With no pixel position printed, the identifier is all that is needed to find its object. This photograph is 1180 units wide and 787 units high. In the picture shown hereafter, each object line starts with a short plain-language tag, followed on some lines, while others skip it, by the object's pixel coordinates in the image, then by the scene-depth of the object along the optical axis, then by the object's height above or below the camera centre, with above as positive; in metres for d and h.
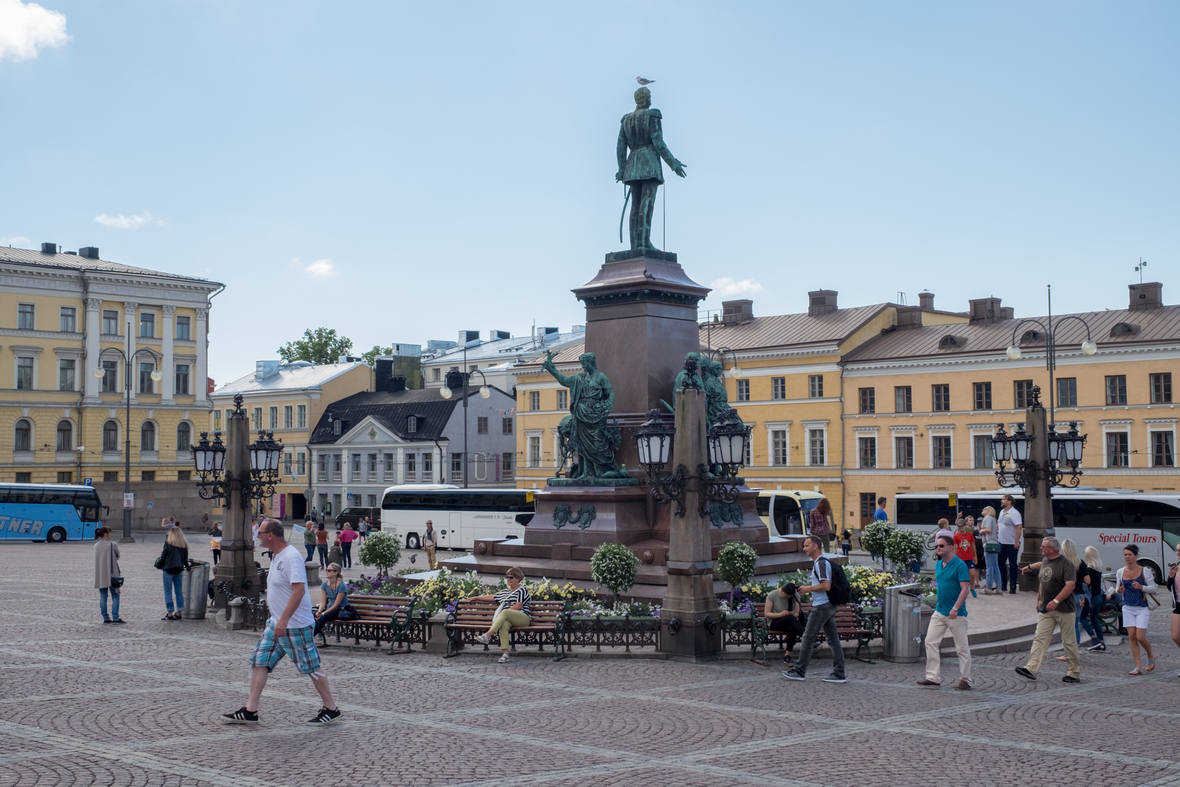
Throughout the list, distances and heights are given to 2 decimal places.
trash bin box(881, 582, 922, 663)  15.48 -1.46
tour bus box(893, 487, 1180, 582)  31.30 -0.42
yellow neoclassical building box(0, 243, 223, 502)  69.06 +8.38
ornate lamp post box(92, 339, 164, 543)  59.59 +7.34
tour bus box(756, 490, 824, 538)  47.16 -0.05
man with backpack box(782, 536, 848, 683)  13.79 -1.11
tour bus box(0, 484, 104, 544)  55.75 +0.05
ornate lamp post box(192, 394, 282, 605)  21.56 +0.53
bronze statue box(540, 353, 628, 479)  20.41 +1.42
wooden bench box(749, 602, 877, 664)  15.37 -1.50
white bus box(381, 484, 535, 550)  48.22 -0.07
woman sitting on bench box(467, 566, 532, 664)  15.48 -1.24
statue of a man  21.98 +6.03
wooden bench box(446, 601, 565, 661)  15.67 -1.45
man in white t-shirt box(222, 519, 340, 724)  10.73 -0.93
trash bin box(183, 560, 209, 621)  20.41 -1.25
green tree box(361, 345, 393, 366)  101.94 +12.86
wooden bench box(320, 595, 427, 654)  16.38 -1.46
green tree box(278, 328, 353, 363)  101.00 +13.17
